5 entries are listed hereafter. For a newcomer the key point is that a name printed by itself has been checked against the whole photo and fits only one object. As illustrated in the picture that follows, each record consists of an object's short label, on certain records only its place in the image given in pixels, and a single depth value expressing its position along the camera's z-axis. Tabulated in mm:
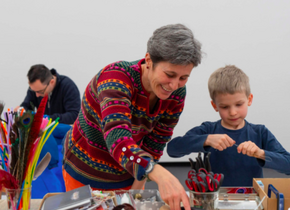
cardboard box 1034
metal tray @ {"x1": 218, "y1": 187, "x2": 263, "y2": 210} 911
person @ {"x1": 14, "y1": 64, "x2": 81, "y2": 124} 2549
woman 812
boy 1303
